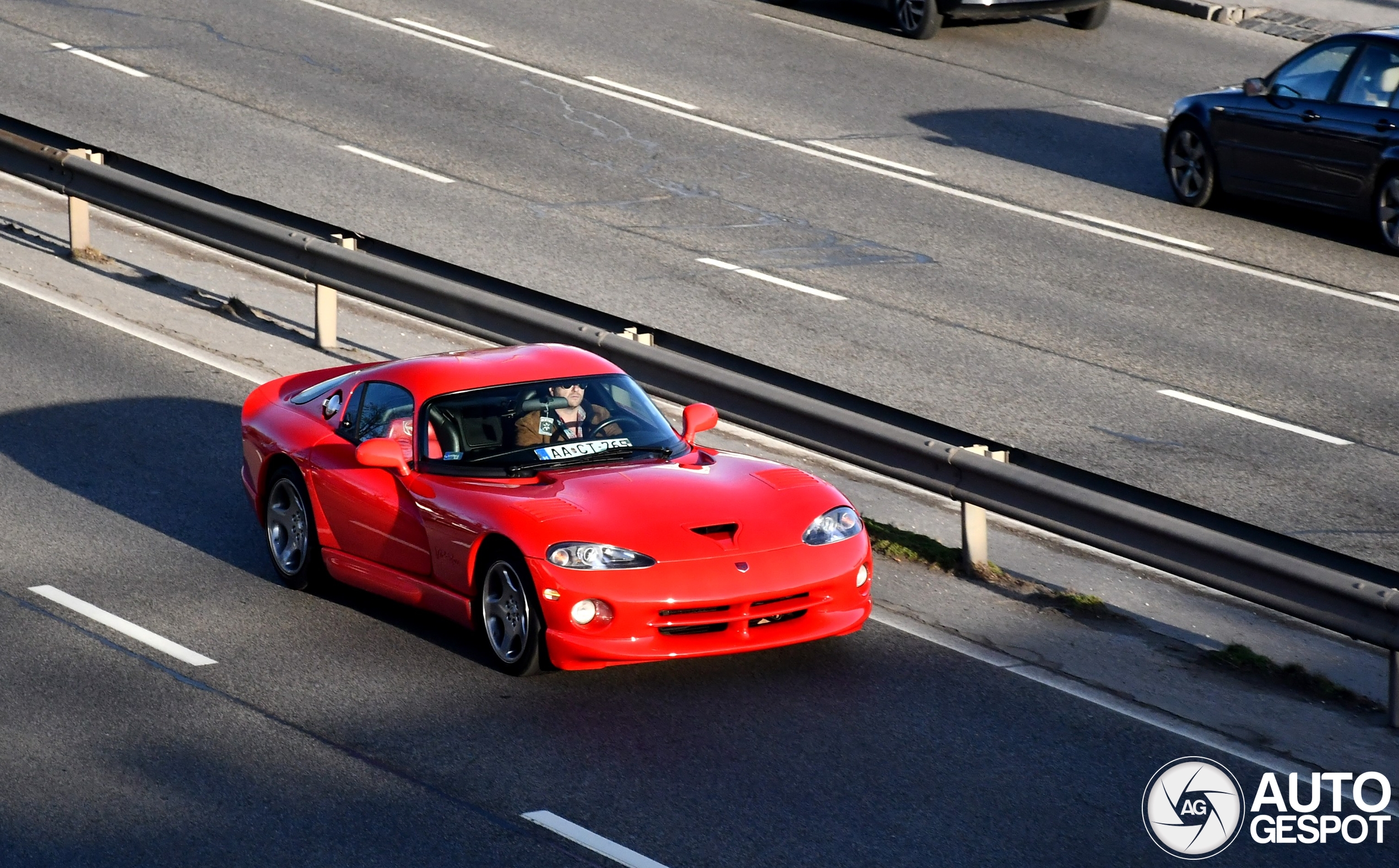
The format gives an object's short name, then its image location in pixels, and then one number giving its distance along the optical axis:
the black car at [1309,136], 31.52
